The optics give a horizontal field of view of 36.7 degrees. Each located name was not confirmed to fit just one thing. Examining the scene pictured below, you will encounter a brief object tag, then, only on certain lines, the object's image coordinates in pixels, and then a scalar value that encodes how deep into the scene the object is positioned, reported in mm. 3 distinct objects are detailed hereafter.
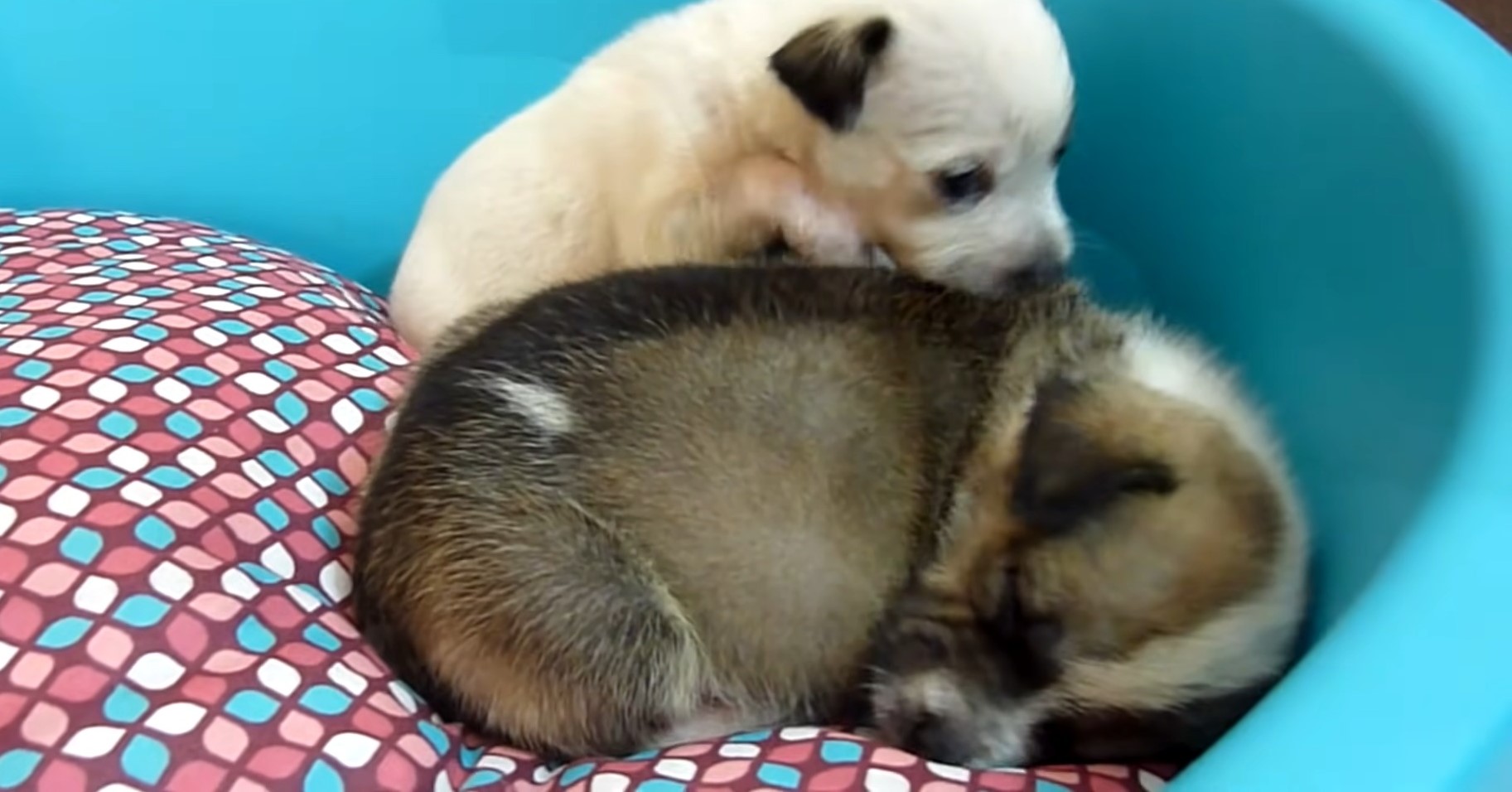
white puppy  504
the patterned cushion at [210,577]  420
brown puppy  436
